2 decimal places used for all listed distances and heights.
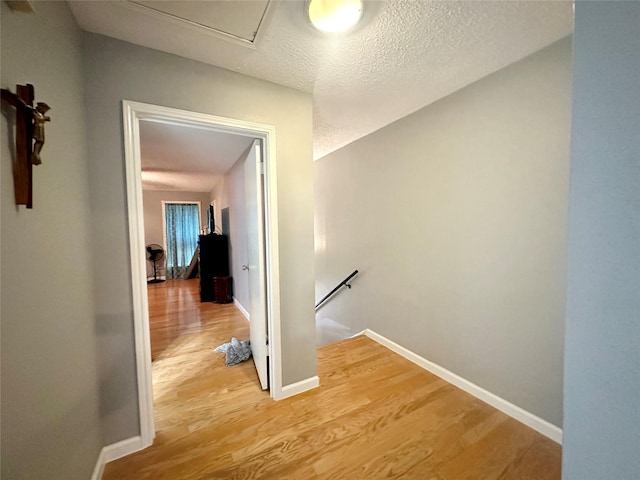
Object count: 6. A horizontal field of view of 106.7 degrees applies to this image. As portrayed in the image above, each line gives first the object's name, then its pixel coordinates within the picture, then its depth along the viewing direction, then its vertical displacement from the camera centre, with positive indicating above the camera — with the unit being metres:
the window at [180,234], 6.58 -0.09
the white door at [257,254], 1.81 -0.20
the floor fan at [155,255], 6.19 -0.65
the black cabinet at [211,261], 4.45 -0.59
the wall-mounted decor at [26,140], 0.72 +0.28
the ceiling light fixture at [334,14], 1.11 +1.04
